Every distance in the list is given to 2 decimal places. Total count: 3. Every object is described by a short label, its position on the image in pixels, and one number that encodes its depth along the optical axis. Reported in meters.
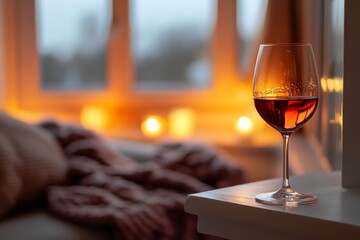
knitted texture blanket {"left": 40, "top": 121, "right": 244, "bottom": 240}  2.15
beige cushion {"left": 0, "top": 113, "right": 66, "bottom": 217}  2.22
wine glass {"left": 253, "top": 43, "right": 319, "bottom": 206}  1.09
